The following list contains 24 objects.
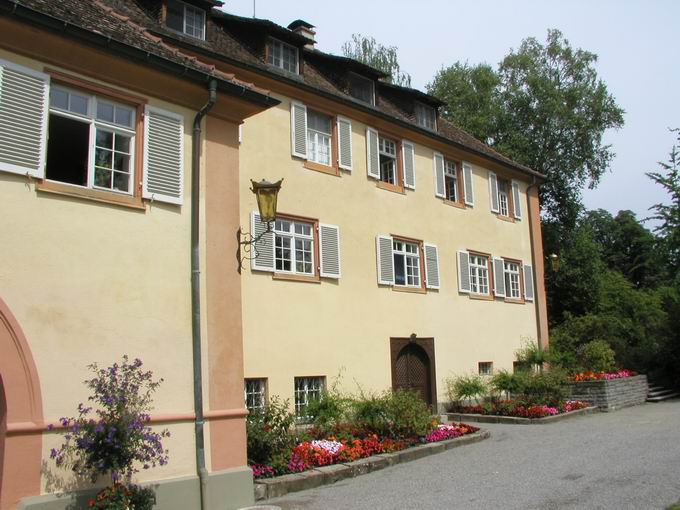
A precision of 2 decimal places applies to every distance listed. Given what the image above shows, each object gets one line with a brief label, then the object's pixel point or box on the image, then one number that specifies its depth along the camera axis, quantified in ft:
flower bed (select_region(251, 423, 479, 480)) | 34.96
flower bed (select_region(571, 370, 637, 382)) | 68.95
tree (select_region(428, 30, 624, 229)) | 105.91
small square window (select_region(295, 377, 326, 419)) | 46.59
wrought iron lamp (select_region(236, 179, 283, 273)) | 32.89
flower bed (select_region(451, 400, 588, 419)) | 57.11
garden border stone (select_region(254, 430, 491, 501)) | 31.89
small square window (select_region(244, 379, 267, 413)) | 44.00
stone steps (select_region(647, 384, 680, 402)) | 73.92
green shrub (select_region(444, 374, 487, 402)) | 60.90
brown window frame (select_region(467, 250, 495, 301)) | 67.79
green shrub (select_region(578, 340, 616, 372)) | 74.43
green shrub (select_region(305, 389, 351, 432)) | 45.19
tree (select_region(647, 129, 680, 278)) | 70.69
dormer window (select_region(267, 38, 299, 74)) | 52.65
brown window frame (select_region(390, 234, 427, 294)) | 57.57
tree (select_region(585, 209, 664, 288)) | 179.73
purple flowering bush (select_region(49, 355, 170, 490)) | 24.21
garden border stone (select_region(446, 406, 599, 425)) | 55.52
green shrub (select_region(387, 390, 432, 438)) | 43.52
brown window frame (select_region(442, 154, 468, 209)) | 67.03
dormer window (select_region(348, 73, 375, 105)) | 59.47
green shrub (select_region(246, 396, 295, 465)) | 34.45
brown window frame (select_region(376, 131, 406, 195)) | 58.67
